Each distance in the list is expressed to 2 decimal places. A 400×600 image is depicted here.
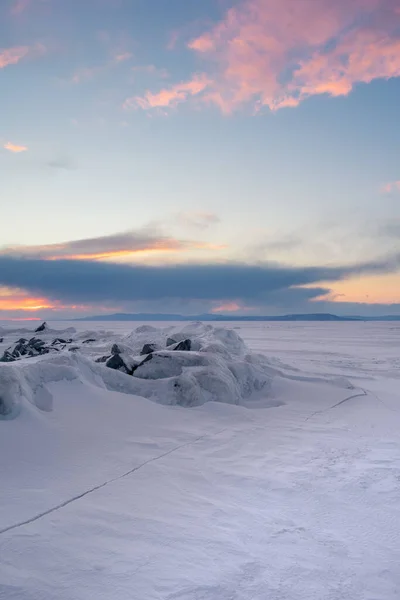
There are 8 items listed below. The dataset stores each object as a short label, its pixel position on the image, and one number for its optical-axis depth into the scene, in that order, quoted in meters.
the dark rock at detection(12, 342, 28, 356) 14.38
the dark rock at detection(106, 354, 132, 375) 7.60
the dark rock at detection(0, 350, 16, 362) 9.79
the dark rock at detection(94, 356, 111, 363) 9.23
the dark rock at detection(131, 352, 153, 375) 7.71
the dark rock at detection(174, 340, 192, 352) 9.55
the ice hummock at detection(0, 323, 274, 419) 5.30
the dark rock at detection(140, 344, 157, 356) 9.64
